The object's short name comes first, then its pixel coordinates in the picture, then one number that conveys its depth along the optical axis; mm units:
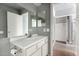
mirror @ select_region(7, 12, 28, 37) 1670
